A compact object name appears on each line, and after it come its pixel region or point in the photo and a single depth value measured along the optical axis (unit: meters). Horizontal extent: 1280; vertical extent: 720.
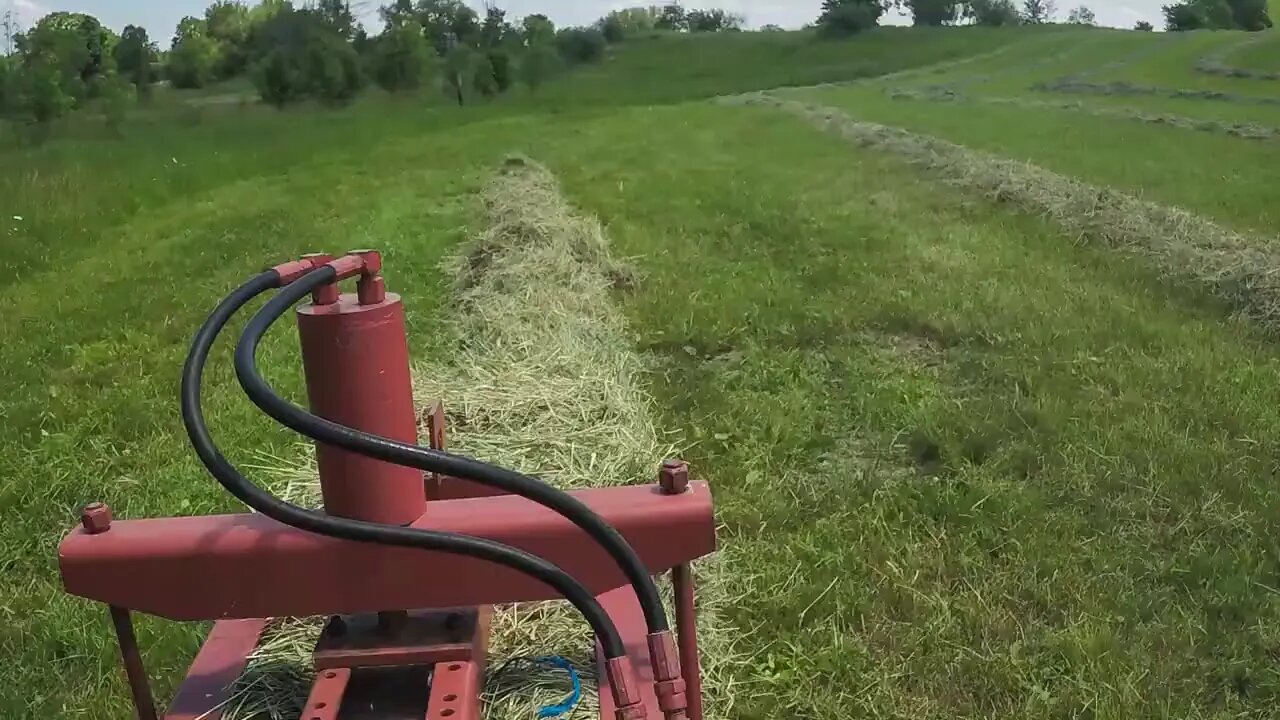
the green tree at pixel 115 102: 34.41
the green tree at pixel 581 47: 69.06
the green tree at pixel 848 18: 71.50
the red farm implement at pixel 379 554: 1.83
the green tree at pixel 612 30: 80.06
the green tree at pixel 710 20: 103.19
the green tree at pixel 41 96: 33.28
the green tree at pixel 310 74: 43.78
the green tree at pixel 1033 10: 89.31
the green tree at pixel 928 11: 82.31
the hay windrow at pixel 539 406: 2.54
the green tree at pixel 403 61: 49.97
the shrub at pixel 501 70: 48.81
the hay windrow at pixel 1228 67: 27.30
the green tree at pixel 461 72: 48.44
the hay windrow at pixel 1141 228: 7.01
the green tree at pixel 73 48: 40.97
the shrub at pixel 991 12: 81.94
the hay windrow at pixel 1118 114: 17.22
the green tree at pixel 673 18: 104.81
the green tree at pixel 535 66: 50.16
